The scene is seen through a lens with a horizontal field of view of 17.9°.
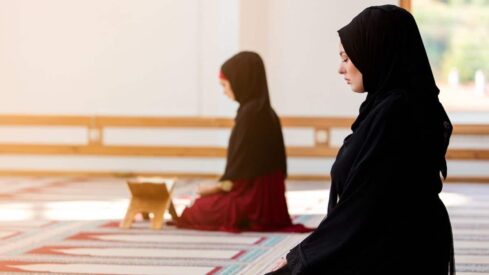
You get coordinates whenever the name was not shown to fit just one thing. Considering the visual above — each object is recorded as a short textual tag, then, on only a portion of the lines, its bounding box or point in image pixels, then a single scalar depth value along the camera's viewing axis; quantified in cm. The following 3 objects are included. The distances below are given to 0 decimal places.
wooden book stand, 866
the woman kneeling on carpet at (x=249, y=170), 849
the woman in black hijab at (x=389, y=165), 358
